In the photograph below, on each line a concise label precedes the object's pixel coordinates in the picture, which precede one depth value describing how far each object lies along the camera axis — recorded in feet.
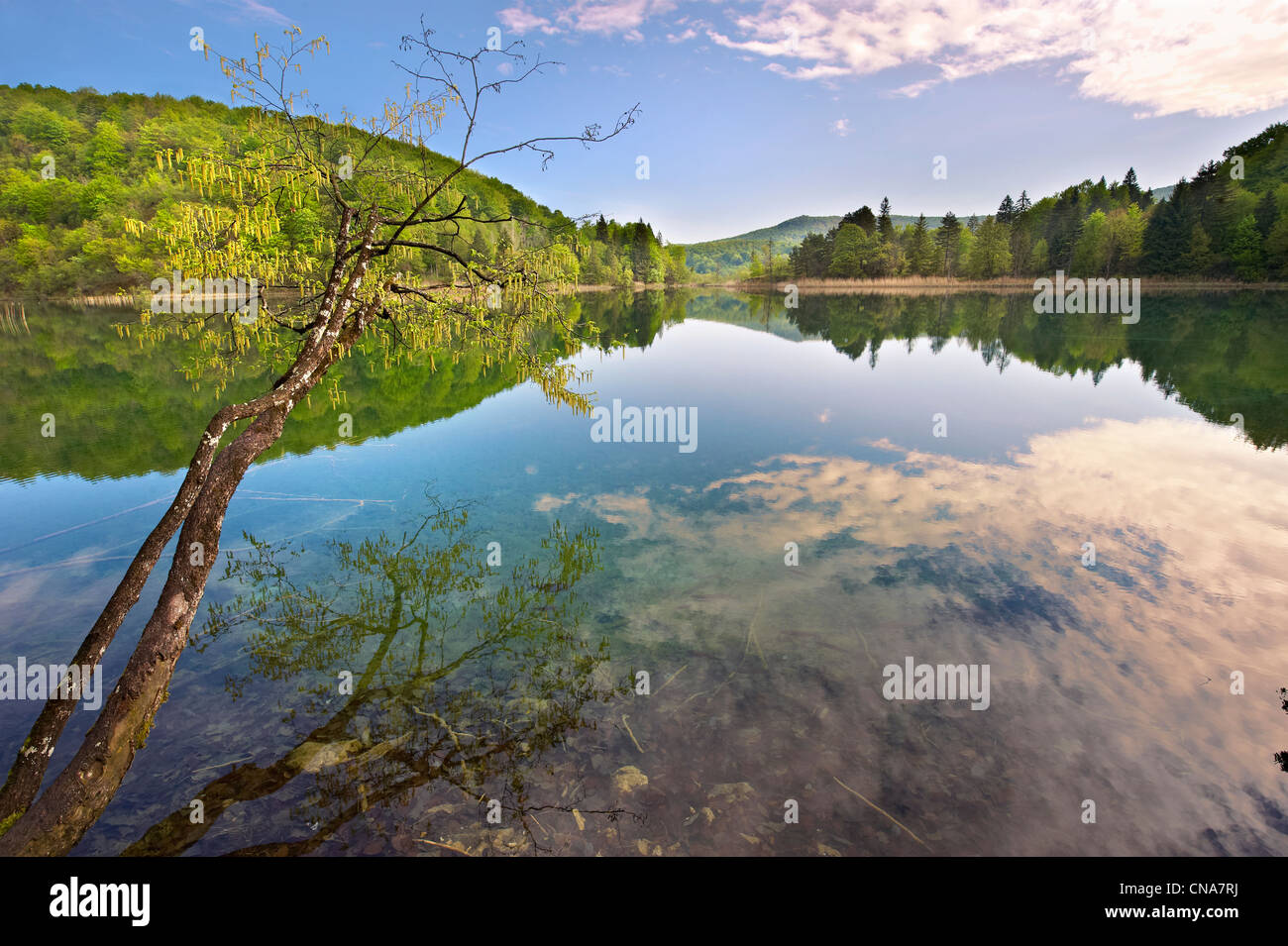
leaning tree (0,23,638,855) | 13.48
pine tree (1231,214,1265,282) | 252.83
